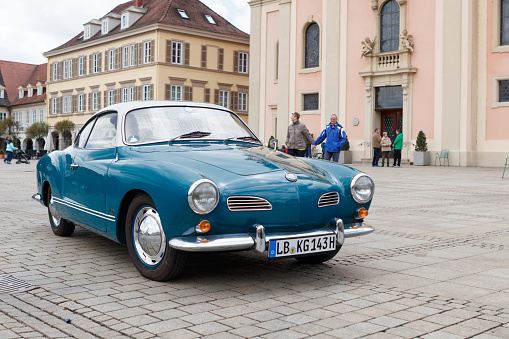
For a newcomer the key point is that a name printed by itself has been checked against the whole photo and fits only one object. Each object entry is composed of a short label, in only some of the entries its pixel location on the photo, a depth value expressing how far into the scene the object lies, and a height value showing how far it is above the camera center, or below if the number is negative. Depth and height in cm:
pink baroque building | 2845 +439
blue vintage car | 449 -32
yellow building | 4931 +810
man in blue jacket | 1583 +39
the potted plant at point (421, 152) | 2908 +8
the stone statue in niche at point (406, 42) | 3055 +567
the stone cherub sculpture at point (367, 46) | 3212 +574
